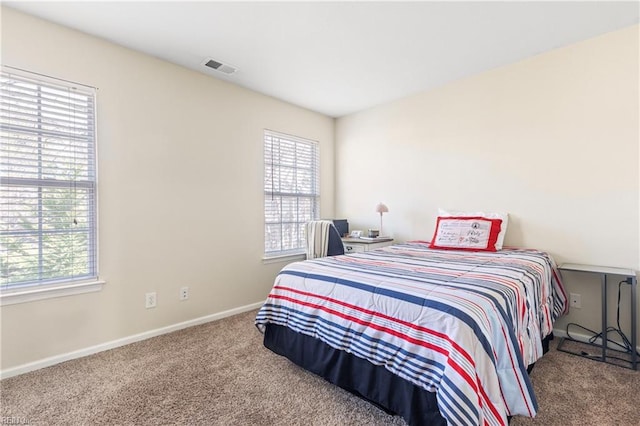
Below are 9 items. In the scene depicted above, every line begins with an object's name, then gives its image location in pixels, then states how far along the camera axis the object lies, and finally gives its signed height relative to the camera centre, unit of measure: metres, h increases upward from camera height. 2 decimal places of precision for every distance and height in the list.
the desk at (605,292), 2.08 -0.57
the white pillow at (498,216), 2.74 -0.05
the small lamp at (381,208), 3.61 +0.03
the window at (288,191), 3.59 +0.25
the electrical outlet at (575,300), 2.54 -0.75
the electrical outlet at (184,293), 2.84 -0.76
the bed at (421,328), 1.20 -0.58
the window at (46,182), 2.02 +0.20
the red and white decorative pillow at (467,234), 2.70 -0.21
